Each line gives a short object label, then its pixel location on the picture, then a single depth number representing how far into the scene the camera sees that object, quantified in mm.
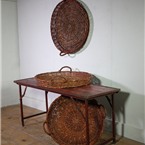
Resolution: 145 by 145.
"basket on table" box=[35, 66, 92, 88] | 2705
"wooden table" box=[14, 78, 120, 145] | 2337
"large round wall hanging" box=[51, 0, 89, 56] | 3297
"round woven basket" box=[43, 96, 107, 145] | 2795
